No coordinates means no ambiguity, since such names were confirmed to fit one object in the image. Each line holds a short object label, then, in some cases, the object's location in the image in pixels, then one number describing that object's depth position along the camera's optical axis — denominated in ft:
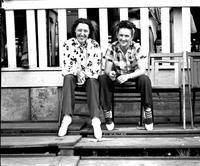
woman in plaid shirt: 13.99
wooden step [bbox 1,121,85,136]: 14.07
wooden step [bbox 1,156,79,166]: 11.32
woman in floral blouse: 13.51
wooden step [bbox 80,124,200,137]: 13.85
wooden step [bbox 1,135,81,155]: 12.27
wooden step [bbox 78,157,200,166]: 11.55
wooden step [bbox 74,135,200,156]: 12.30
